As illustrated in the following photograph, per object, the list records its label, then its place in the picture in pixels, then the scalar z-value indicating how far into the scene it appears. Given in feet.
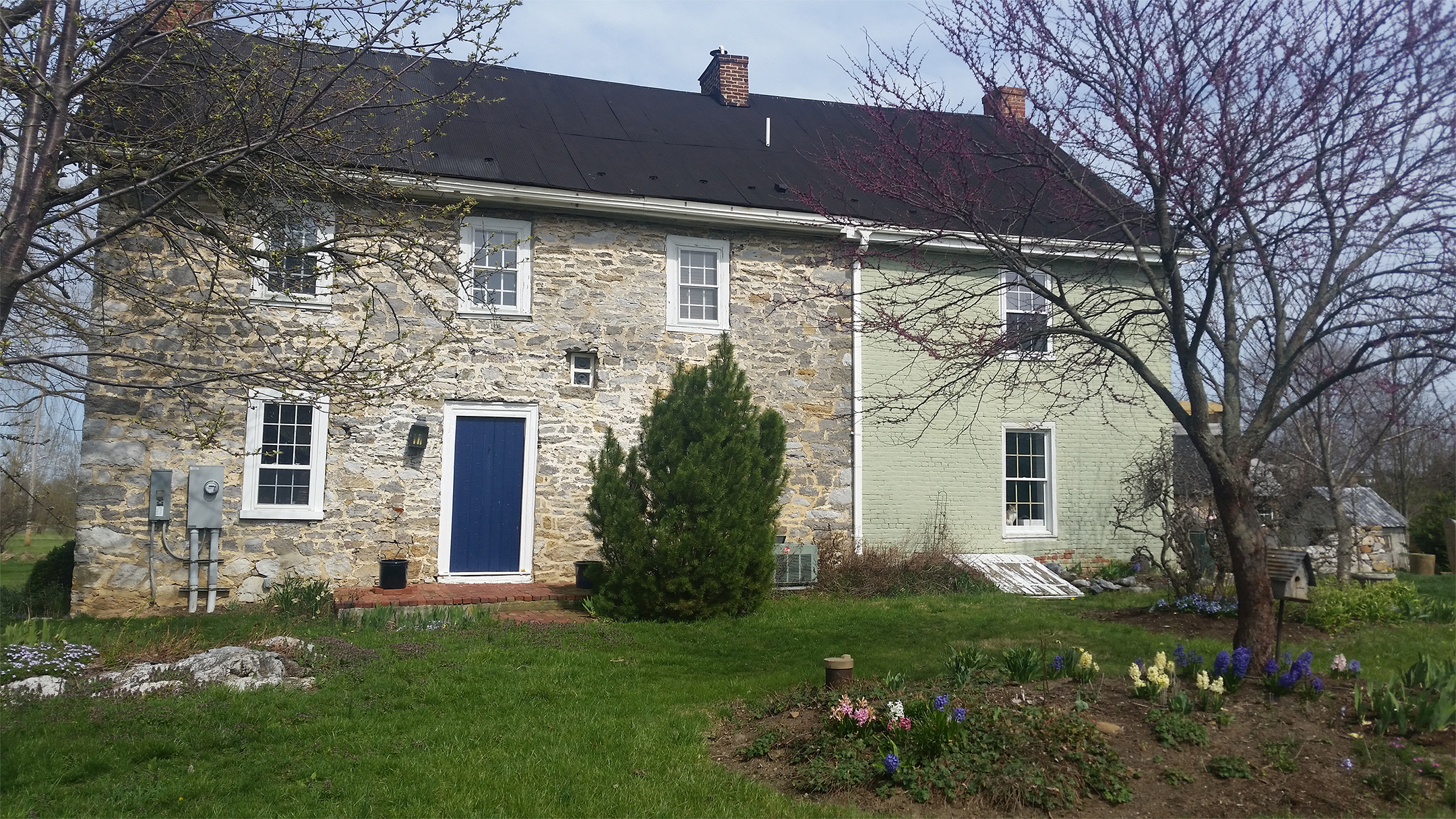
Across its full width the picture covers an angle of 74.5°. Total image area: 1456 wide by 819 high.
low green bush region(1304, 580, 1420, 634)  29.66
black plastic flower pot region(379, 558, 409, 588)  36.01
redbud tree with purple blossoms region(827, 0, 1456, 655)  18.83
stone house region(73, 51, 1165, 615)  35.47
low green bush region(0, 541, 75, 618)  33.91
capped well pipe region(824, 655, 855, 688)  19.65
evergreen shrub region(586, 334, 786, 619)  31.14
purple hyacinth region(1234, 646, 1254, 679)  18.08
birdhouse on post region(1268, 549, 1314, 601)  20.89
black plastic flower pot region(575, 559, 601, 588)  33.47
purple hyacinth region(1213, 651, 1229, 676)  18.35
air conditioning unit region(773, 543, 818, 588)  39.04
